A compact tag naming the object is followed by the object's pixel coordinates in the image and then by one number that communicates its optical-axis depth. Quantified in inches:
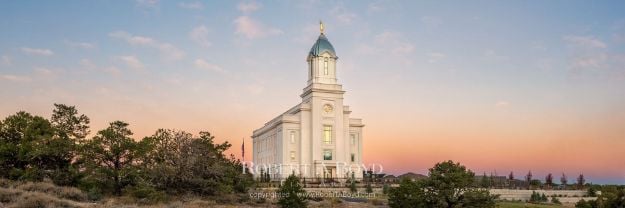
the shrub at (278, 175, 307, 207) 1214.9
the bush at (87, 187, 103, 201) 1338.6
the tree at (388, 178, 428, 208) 1074.7
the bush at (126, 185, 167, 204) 1368.1
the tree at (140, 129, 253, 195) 1504.7
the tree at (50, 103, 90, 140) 1606.8
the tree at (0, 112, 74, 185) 1485.0
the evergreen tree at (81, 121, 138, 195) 1476.4
